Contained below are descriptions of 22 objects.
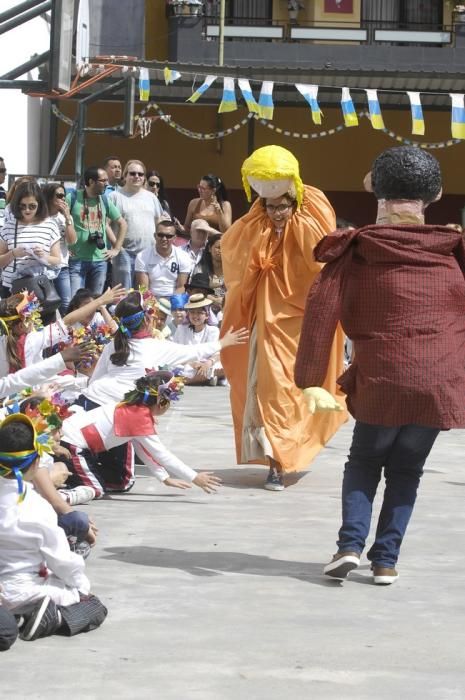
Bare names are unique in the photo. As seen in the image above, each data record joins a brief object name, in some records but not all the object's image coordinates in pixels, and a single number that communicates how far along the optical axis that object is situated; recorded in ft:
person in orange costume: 26.22
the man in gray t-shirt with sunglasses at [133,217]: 47.65
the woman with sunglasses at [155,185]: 51.90
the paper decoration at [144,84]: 60.64
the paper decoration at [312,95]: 59.52
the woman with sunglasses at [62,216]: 40.40
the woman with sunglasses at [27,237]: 36.52
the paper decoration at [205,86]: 58.13
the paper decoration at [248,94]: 59.77
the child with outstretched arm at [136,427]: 24.11
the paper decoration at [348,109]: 58.65
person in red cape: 17.99
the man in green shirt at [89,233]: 42.68
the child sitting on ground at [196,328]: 45.55
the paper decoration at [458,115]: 60.29
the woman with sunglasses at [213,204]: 50.85
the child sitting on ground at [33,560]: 15.51
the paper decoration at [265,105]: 58.59
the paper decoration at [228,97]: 58.03
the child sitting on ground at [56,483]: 17.48
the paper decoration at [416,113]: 59.98
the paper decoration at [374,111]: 60.49
